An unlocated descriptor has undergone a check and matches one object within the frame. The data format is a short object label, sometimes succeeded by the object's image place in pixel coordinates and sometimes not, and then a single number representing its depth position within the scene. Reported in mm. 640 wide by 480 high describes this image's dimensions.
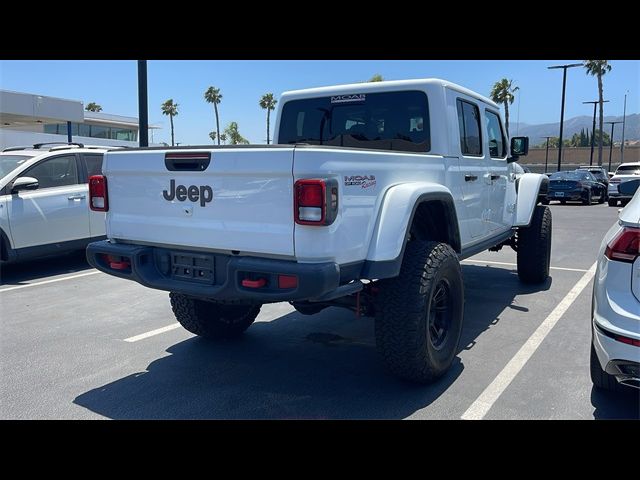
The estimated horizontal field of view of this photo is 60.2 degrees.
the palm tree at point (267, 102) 65588
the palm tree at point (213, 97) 73994
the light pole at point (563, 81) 34312
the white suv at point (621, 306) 2889
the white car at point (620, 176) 20250
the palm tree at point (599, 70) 46269
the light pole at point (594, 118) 46888
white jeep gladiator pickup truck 3131
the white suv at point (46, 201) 7473
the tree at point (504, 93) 51844
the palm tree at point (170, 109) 81562
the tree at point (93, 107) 75000
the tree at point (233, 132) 59556
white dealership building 22953
